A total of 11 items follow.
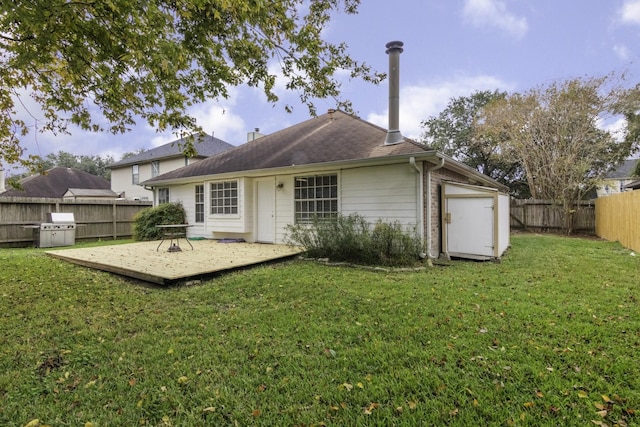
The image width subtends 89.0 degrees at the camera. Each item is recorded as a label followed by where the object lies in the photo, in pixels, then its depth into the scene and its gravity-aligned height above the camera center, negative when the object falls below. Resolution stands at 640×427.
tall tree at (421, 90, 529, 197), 23.53 +5.33
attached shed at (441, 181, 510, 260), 7.58 -0.30
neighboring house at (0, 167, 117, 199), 27.11 +2.53
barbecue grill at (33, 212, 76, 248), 11.62 -0.72
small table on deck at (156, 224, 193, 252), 12.40 -0.73
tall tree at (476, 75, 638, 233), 15.89 +3.86
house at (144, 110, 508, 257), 7.82 +0.89
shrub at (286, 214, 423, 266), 7.15 -0.72
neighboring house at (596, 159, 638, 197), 26.64 +3.09
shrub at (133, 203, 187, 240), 12.48 -0.30
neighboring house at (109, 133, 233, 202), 22.63 +3.47
